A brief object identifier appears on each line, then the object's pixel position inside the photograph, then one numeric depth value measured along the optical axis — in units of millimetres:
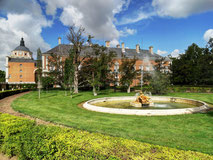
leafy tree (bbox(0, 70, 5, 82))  86219
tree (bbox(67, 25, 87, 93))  26766
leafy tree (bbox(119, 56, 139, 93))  27250
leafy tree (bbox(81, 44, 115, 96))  24000
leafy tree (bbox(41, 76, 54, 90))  25291
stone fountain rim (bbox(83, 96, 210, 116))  10461
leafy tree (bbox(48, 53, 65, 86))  28870
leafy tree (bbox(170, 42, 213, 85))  40312
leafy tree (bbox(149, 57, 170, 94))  24328
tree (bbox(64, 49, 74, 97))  20484
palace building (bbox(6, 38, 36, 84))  59625
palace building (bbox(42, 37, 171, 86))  50816
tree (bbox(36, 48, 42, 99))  28391
